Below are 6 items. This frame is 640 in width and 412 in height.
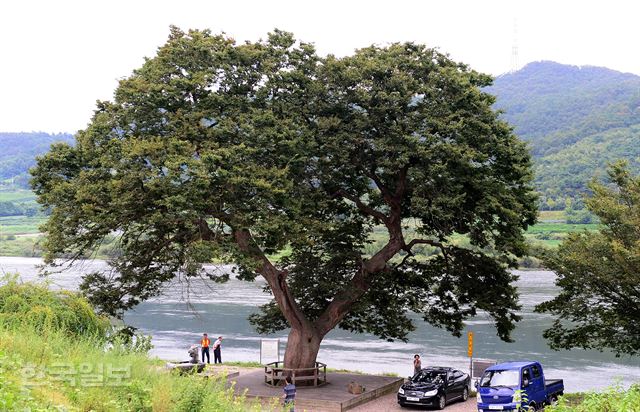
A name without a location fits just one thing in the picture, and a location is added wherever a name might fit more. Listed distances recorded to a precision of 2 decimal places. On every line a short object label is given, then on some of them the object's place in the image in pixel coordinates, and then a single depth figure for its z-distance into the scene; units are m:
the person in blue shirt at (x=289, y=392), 19.72
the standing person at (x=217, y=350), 32.63
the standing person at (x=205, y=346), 32.34
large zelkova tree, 23.11
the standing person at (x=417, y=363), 28.41
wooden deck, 23.38
